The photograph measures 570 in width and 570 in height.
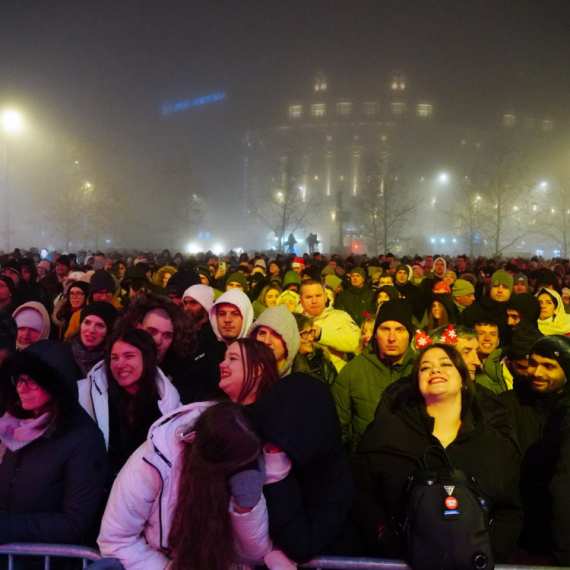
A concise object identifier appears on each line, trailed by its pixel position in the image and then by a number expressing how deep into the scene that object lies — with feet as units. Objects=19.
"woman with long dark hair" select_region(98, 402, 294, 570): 7.11
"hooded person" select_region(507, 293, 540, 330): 22.99
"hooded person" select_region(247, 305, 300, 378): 14.10
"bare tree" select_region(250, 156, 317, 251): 166.91
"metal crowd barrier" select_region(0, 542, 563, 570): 8.42
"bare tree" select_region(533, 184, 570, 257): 146.76
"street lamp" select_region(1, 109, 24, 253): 73.05
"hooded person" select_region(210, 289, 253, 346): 18.52
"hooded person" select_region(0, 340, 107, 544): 9.25
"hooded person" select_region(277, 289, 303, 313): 25.03
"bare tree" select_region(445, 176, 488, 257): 146.29
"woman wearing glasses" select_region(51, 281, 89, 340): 22.43
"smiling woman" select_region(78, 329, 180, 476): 11.67
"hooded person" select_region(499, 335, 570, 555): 10.96
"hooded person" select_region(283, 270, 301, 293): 30.83
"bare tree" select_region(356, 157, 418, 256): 157.89
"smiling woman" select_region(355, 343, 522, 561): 9.86
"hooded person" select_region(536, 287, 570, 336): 24.39
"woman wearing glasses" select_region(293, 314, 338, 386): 17.35
